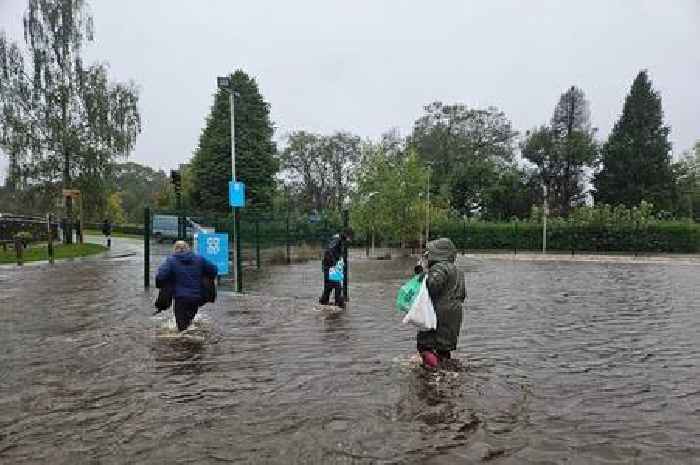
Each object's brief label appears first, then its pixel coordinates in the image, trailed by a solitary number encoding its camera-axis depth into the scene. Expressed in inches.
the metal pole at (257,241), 932.7
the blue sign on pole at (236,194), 588.4
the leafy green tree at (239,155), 2196.1
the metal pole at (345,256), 535.2
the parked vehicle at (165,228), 922.7
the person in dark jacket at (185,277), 370.6
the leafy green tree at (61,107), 1472.7
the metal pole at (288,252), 1128.4
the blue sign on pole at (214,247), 628.1
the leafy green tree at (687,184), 2613.2
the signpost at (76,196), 1334.9
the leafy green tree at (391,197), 1343.5
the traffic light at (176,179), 887.1
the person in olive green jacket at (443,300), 287.7
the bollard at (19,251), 1020.5
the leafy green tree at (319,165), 2827.3
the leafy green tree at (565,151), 2637.8
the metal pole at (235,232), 600.1
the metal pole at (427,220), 1384.2
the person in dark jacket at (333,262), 507.2
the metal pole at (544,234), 1588.3
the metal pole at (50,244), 1077.0
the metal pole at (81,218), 1503.7
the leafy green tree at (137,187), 3789.4
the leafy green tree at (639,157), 2444.6
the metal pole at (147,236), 628.4
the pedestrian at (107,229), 1524.0
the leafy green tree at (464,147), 2613.2
